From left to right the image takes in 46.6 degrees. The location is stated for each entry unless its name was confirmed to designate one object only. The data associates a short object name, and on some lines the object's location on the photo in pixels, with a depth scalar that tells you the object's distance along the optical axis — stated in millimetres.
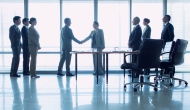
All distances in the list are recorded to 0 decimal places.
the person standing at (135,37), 5691
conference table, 4322
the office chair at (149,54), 3971
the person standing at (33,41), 5777
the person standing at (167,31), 5781
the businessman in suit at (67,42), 6254
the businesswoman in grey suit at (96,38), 6527
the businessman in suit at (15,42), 6043
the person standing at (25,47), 6260
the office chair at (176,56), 4617
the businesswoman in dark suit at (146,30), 6082
